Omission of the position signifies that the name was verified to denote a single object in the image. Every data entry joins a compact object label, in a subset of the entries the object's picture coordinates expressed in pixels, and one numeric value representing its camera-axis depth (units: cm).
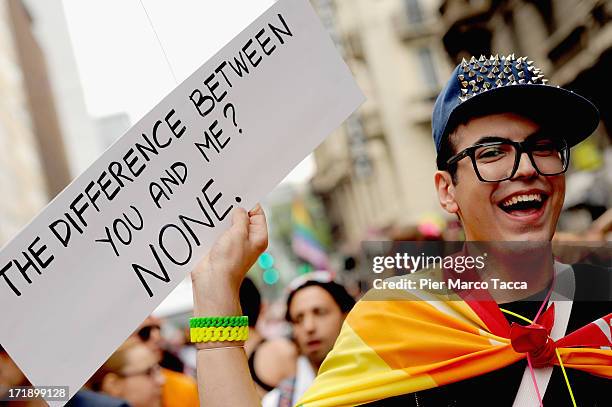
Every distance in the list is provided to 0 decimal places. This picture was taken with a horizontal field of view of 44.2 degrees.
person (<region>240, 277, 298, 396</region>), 488
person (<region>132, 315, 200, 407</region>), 441
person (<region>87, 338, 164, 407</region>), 400
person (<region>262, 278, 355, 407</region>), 426
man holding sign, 167
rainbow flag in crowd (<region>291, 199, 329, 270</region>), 1775
